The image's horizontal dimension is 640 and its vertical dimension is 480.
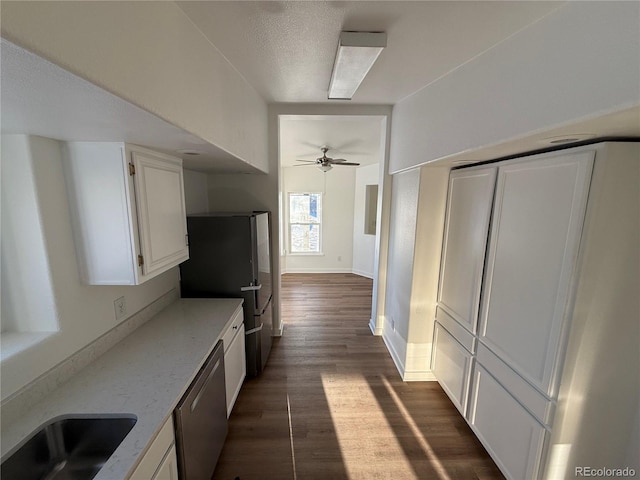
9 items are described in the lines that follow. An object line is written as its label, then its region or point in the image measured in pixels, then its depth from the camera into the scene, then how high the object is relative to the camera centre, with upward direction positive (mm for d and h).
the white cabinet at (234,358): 1953 -1277
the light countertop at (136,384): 990 -904
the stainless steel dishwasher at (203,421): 1230 -1209
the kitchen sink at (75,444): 1039 -1032
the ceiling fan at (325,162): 4052 +695
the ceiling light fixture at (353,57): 1354 +874
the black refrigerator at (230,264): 2225 -542
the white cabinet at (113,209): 1263 -37
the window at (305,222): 6156 -410
